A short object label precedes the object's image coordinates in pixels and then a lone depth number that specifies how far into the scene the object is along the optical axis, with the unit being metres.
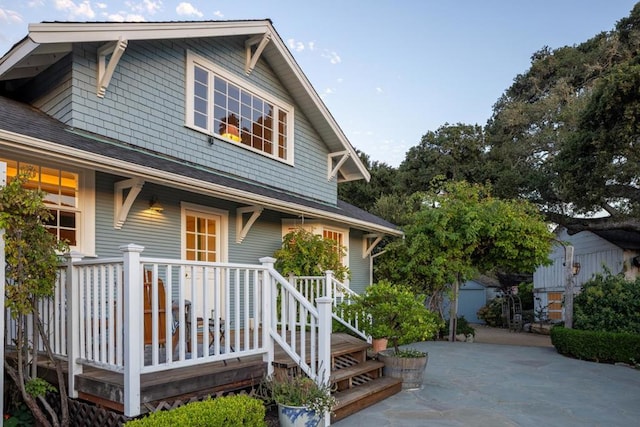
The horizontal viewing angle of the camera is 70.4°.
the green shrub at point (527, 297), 19.67
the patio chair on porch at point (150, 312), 4.53
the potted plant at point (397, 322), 6.06
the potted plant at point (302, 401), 4.26
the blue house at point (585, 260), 13.65
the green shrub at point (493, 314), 18.80
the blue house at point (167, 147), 4.69
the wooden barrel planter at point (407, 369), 6.29
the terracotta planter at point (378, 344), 6.85
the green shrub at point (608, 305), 9.00
